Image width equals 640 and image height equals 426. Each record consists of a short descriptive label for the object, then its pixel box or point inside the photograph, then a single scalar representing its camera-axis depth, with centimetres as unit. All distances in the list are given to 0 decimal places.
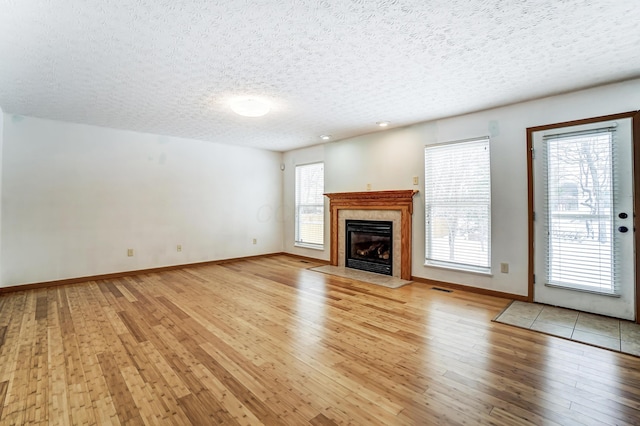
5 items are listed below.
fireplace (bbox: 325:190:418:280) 472
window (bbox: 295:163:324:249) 629
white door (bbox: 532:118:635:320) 304
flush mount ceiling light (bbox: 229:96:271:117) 354
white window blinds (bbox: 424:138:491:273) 401
